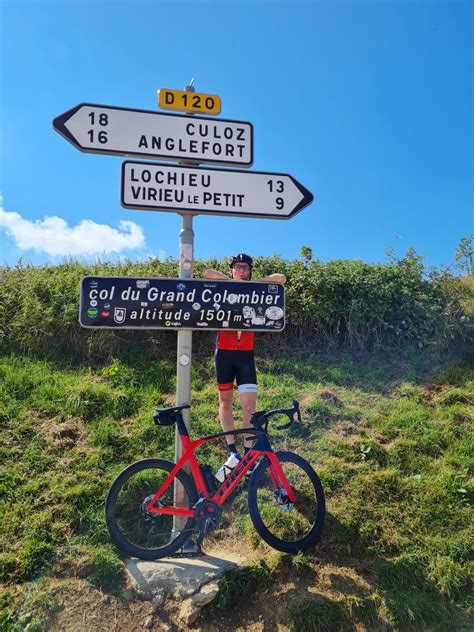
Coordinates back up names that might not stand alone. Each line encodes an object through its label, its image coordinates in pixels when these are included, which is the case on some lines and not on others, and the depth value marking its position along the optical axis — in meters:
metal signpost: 3.32
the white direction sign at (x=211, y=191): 3.36
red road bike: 3.22
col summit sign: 3.27
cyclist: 3.91
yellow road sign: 3.53
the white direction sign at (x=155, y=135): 3.36
